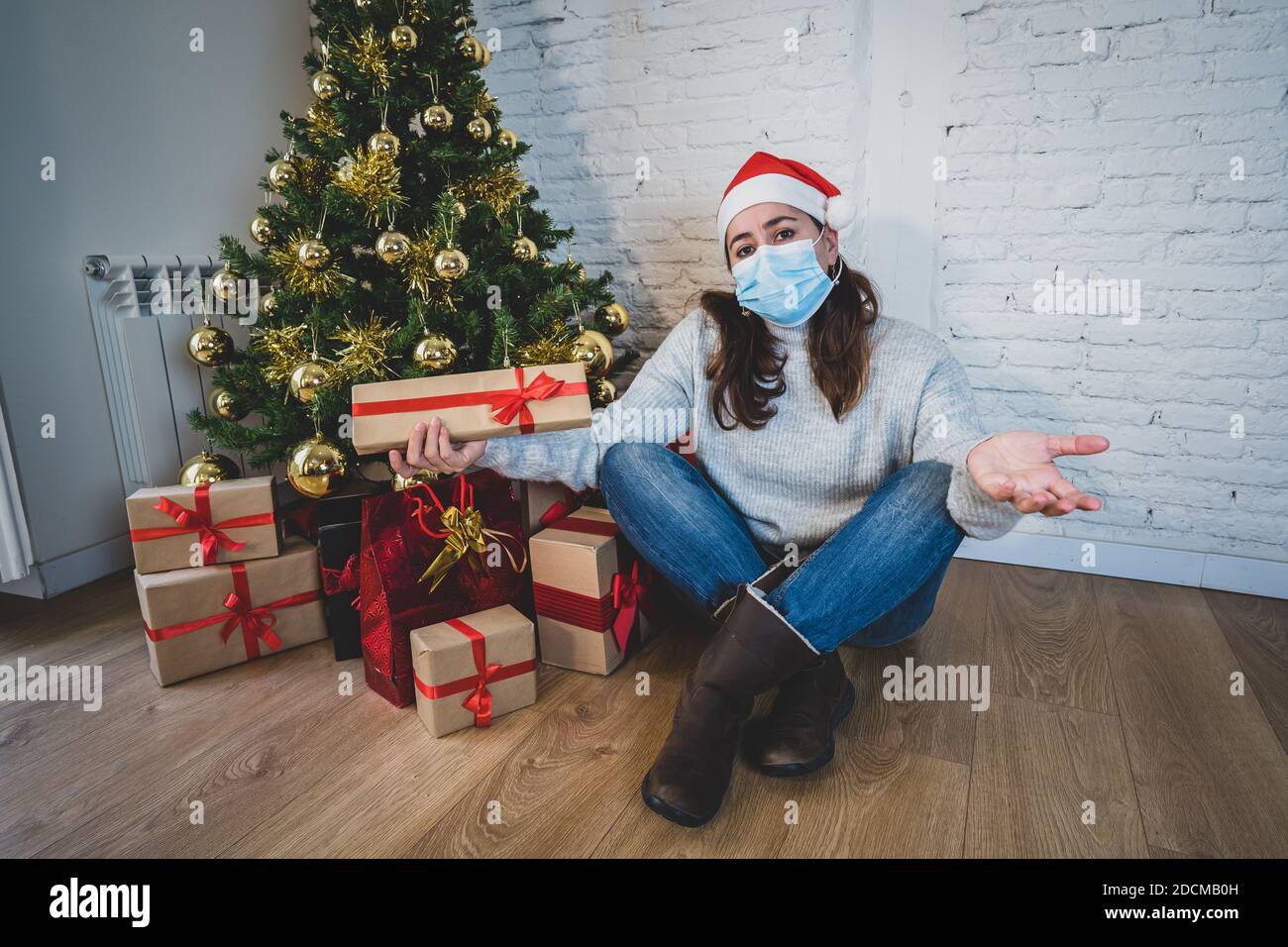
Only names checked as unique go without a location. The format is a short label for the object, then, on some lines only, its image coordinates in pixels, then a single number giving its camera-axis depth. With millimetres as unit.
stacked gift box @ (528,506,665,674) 1369
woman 1062
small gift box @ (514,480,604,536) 1528
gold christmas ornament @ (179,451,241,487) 1676
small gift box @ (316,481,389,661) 1426
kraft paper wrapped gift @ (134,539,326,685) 1364
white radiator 1797
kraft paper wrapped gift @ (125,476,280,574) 1371
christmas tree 1523
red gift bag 1311
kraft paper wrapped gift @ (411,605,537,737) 1203
